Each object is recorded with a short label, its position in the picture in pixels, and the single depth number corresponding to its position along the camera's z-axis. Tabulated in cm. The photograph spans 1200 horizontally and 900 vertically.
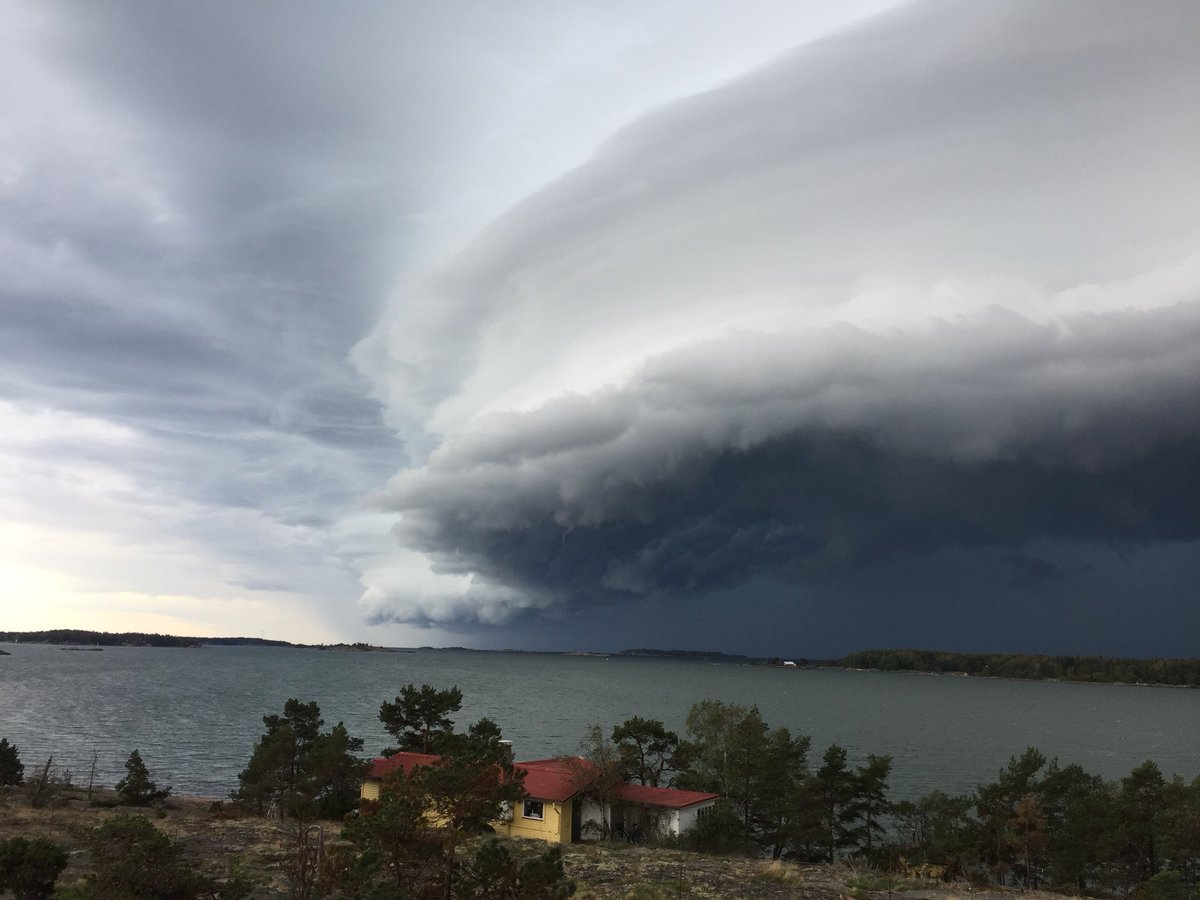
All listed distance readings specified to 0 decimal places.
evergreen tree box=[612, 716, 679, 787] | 5778
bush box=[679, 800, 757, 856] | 4578
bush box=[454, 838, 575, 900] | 1938
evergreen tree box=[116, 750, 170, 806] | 6028
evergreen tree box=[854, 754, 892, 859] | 5066
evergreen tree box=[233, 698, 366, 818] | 5212
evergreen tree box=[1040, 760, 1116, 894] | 4647
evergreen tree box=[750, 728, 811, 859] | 5162
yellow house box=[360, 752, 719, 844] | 4419
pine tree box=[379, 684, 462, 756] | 6200
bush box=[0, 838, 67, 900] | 2084
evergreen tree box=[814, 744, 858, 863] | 5106
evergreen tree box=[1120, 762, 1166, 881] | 4562
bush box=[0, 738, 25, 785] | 6247
